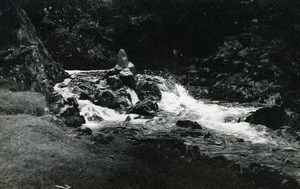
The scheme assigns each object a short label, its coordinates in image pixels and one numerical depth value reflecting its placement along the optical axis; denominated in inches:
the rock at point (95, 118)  957.6
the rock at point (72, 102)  959.6
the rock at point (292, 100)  1014.1
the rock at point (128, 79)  1187.3
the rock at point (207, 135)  820.7
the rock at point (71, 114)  854.9
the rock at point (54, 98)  992.2
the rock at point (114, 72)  1241.1
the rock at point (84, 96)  1102.3
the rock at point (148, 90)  1190.3
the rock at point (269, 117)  901.2
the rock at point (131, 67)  1293.1
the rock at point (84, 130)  785.4
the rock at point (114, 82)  1160.2
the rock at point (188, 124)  888.9
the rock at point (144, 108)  1012.5
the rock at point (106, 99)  1068.5
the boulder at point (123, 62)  1291.8
